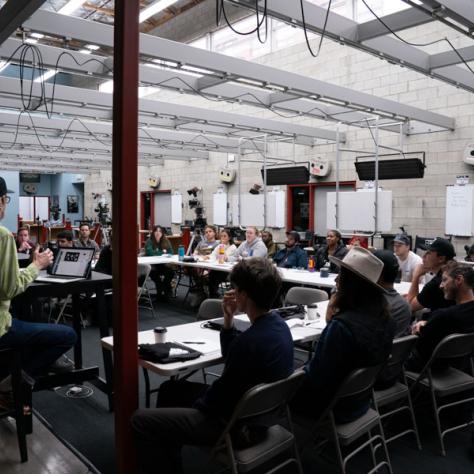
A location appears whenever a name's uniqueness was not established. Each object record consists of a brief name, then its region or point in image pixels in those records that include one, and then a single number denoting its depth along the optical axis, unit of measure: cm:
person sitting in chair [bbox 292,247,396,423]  224
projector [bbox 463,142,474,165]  785
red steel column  208
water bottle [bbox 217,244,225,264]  717
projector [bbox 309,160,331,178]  1029
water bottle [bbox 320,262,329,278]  571
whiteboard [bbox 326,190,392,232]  742
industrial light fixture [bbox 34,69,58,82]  1377
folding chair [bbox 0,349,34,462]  256
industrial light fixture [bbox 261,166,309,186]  915
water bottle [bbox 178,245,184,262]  735
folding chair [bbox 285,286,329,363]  414
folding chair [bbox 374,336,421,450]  268
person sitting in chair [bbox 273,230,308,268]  692
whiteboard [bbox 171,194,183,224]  1409
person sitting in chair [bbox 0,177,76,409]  265
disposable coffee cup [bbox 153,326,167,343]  279
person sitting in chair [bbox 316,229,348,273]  621
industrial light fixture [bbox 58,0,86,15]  694
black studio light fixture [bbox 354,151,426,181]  769
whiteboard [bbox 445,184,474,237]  786
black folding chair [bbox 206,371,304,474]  195
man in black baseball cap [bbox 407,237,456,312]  360
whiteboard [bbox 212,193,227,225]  1203
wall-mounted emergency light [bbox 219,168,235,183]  1230
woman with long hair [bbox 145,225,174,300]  762
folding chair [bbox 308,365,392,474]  220
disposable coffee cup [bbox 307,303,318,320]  336
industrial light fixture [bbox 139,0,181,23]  761
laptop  343
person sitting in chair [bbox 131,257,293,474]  202
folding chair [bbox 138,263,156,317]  599
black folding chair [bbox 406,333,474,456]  280
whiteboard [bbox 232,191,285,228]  975
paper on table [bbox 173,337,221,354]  264
